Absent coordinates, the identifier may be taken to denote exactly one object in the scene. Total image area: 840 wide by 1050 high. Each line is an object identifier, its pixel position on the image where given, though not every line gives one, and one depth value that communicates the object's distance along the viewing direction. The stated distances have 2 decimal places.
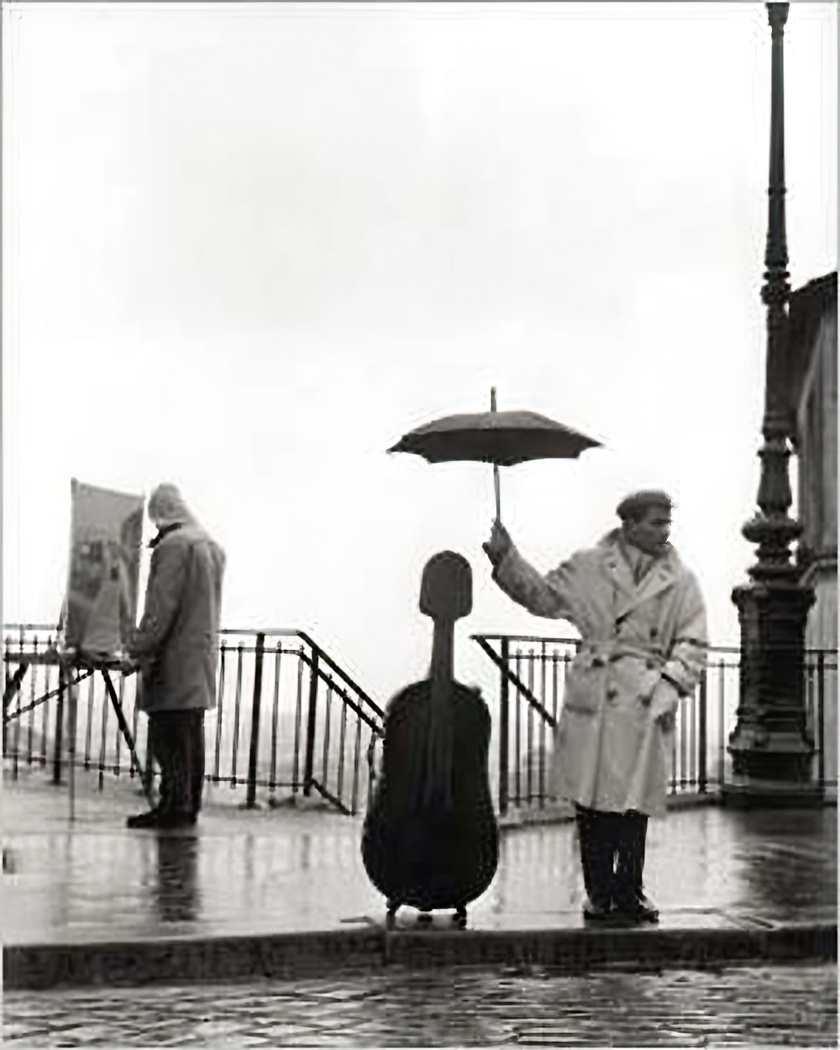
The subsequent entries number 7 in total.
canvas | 11.93
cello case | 7.56
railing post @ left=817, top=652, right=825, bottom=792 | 15.93
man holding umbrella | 7.71
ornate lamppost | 14.99
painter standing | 11.14
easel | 12.19
